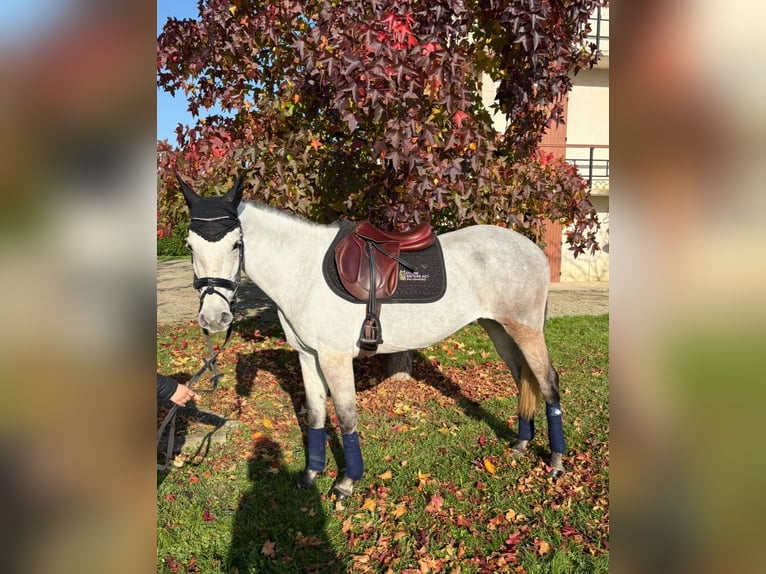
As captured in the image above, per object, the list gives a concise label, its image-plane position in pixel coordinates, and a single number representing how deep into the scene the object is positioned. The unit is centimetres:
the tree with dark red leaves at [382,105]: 380
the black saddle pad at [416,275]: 380
